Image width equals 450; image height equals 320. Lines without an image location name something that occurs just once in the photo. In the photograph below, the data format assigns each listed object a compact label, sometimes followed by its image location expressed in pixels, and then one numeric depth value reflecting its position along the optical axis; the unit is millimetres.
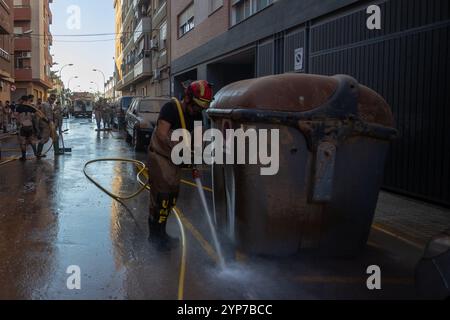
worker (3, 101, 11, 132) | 28586
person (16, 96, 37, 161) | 13117
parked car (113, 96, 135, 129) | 28530
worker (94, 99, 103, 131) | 31245
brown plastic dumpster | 4551
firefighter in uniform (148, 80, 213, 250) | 5152
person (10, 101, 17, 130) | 31778
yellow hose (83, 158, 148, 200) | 7619
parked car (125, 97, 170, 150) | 15516
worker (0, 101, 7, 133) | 27300
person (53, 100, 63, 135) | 18031
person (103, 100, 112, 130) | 34938
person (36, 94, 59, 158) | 13984
